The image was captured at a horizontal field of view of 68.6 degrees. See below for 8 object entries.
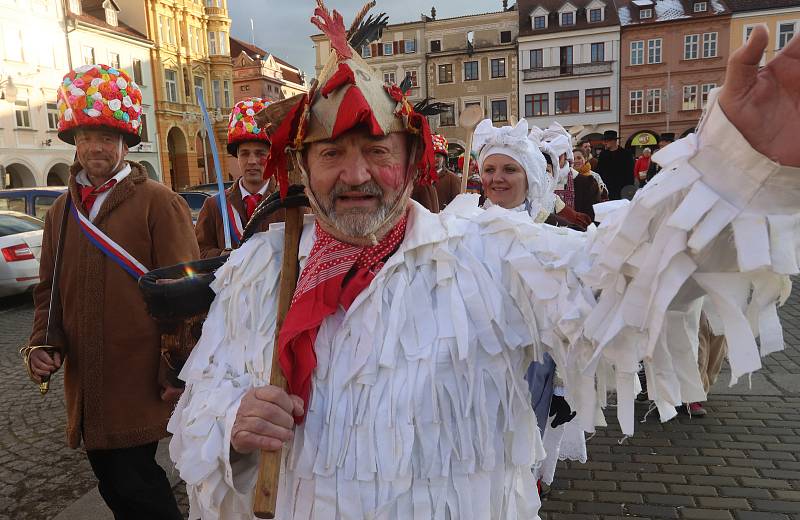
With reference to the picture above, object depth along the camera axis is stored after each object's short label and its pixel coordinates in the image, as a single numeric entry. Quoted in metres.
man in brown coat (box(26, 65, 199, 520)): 2.56
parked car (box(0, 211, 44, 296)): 8.71
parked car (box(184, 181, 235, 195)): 13.68
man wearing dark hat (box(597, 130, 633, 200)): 10.39
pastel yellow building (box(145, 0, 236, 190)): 35.16
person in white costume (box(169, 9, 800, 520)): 1.11
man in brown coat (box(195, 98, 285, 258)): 3.89
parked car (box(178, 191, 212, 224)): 11.99
